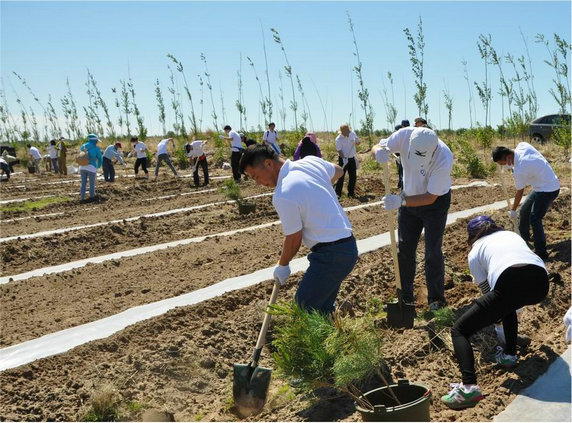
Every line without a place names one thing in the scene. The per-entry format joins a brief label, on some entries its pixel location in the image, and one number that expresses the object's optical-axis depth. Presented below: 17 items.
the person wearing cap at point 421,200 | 5.48
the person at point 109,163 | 19.72
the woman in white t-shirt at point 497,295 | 4.04
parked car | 22.42
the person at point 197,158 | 18.09
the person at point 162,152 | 20.50
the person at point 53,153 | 25.61
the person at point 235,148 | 18.67
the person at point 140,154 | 21.05
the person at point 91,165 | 15.86
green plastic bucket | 3.55
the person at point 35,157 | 26.28
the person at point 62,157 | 24.59
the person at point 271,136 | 19.42
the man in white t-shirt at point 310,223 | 4.34
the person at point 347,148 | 13.54
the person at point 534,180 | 7.47
